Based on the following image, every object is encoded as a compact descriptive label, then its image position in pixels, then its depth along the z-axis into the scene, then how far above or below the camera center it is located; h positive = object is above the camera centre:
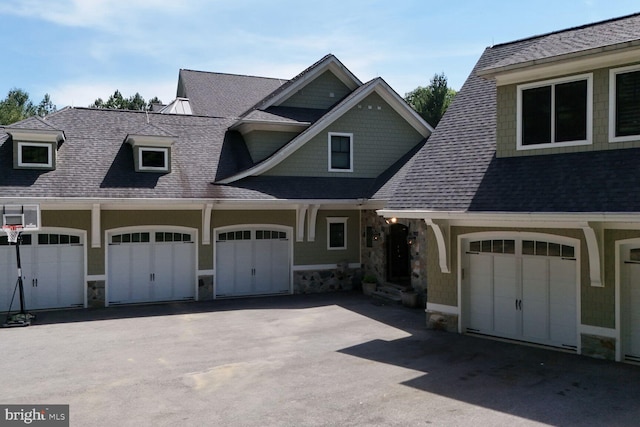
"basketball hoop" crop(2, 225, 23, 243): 13.44 -0.70
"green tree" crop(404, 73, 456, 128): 49.84 +10.28
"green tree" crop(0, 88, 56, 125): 56.64 +13.61
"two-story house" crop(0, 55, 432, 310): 15.40 +0.42
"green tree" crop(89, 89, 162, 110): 60.00 +12.23
